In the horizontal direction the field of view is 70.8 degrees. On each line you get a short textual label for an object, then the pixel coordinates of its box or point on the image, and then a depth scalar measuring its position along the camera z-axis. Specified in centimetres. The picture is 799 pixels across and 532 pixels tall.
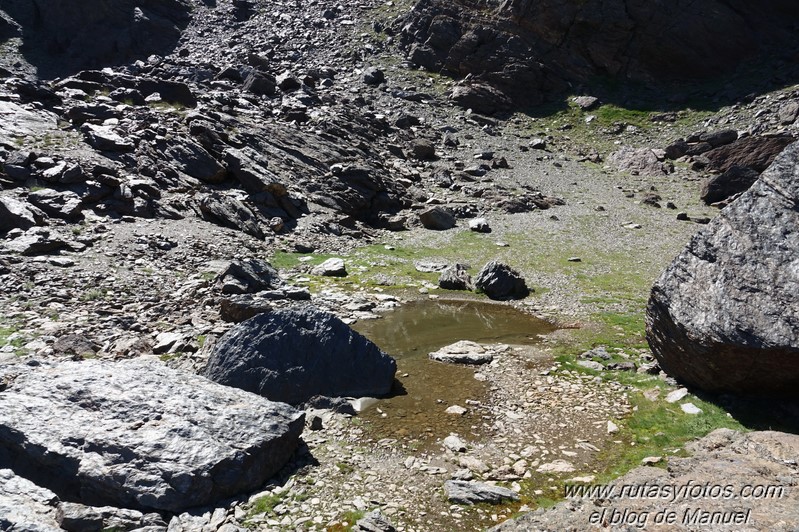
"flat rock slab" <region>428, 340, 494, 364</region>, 1811
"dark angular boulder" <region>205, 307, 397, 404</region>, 1462
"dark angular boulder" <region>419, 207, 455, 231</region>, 4019
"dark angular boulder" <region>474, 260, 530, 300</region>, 2639
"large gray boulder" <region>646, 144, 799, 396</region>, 1234
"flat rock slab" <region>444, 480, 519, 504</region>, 1088
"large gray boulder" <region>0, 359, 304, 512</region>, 1005
